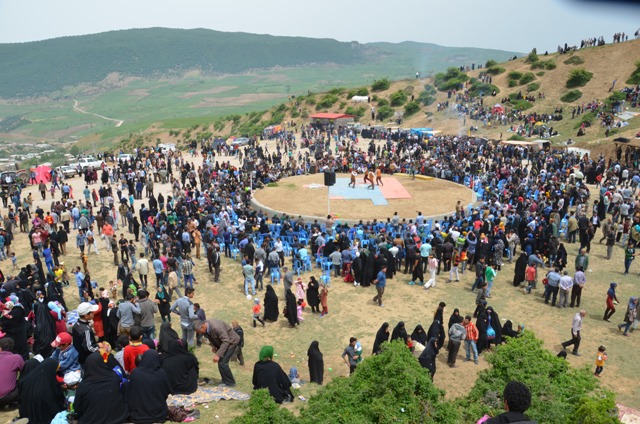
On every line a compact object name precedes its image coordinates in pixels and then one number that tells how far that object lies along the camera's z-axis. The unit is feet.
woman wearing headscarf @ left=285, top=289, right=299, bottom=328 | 44.69
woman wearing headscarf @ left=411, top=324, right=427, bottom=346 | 37.35
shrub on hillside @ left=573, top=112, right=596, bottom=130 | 152.12
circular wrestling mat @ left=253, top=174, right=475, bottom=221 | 80.18
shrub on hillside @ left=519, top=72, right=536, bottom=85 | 205.05
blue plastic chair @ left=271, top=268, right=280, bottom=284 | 55.62
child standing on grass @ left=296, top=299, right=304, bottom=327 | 46.55
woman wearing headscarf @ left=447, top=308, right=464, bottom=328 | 39.62
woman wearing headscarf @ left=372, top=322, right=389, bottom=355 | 36.60
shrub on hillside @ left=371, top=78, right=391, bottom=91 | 235.81
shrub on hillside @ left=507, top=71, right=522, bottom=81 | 210.18
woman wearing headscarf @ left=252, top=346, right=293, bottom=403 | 27.27
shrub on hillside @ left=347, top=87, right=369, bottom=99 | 231.50
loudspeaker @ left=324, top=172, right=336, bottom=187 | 74.31
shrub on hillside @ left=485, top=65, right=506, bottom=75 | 221.46
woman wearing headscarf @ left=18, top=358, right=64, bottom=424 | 23.49
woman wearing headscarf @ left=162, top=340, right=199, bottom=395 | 27.76
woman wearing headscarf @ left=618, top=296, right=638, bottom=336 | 43.65
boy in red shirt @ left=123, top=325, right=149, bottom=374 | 26.78
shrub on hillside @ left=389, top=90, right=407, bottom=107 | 215.51
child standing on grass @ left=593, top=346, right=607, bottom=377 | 37.51
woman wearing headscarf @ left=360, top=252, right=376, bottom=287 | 54.60
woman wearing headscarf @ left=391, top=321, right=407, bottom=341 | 36.30
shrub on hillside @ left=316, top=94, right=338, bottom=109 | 222.89
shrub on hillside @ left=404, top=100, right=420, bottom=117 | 205.81
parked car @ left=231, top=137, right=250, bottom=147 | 158.90
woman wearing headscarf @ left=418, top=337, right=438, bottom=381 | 33.81
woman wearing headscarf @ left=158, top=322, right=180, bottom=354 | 28.94
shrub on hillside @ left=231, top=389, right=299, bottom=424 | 19.93
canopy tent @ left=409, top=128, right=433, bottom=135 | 153.79
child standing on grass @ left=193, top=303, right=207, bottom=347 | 36.22
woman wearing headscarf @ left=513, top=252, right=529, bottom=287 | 54.63
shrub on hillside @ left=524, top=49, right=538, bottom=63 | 219.20
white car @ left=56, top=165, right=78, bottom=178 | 118.42
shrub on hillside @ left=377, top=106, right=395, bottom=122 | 206.69
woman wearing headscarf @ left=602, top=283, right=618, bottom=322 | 45.93
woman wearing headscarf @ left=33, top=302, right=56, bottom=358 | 33.27
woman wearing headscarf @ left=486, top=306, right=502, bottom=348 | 40.93
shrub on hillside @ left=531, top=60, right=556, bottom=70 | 208.94
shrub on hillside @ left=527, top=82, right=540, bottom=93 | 197.63
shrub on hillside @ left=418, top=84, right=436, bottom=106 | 210.34
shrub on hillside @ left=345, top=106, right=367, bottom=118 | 211.00
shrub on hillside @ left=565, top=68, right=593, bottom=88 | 190.90
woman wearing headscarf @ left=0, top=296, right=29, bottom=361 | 31.73
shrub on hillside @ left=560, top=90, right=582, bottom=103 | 182.60
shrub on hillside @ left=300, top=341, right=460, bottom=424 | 21.70
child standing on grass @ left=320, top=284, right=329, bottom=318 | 47.57
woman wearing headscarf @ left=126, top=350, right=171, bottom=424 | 23.30
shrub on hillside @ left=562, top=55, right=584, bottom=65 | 205.13
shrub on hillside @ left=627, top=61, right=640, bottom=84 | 177.68
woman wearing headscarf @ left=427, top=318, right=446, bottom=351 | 38.78
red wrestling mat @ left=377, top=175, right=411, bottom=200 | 89.77
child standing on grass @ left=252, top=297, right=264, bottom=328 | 45.01
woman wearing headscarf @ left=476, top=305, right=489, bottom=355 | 40.55
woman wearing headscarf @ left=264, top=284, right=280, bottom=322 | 45.80
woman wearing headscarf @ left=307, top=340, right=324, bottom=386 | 34.22
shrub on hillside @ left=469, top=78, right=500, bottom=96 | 202.59
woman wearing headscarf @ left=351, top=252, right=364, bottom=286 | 54.60
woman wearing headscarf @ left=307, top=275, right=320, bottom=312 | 47.65
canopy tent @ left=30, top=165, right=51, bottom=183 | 102.32
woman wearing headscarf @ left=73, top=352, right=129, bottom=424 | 22.18
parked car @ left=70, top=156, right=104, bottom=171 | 126.52
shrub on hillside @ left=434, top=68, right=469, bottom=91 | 218.18
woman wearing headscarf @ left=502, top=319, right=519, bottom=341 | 40.39
